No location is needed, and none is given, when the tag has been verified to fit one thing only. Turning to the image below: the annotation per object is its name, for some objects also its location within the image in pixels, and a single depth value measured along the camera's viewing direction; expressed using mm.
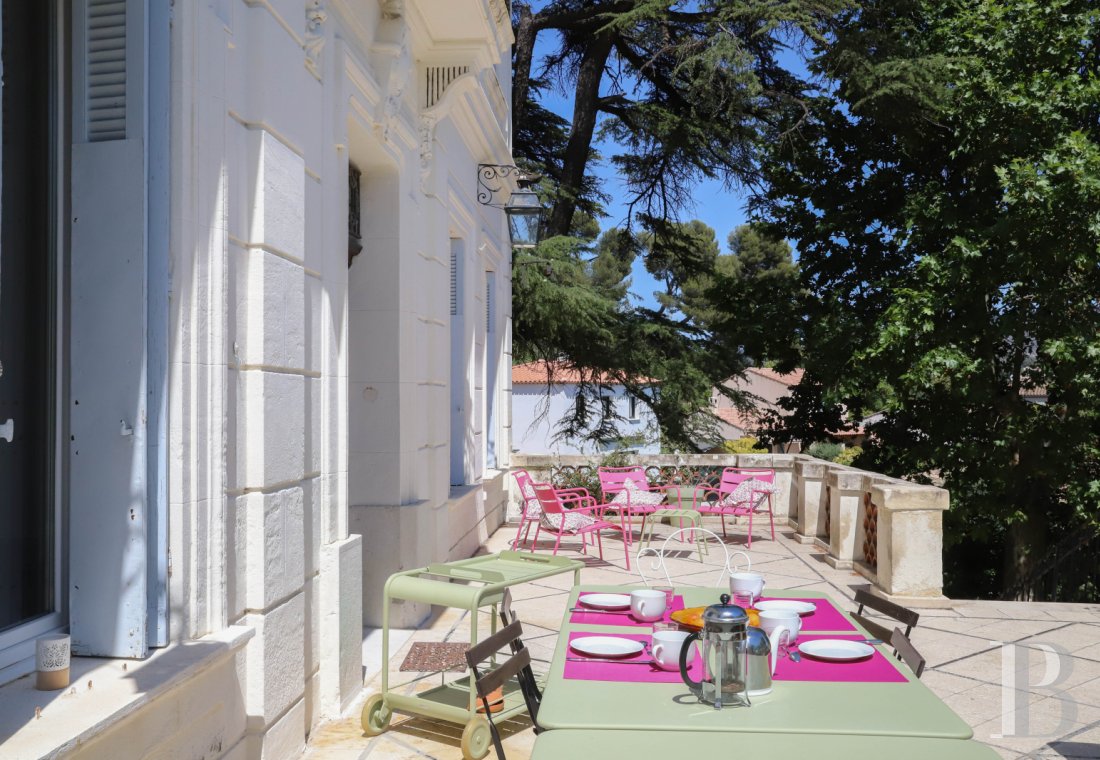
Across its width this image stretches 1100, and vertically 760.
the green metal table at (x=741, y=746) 2207
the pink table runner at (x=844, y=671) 2794
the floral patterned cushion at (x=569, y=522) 8867
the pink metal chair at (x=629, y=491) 9703
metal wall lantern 9609
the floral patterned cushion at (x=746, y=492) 9961
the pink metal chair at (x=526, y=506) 9281
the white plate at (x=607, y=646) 2980
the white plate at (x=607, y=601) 3631
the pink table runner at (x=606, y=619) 3436
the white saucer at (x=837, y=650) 2946
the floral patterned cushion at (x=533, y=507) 9680
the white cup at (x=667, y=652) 2836
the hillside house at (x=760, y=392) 42812
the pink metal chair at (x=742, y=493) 9977
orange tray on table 3193
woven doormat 5262
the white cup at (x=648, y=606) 3439
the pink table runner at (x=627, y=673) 2766
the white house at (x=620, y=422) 14922
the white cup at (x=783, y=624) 3045
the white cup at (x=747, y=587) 3689
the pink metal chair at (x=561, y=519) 8875
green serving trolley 4008
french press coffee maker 2553
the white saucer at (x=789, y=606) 3585
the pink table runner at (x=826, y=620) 3424
